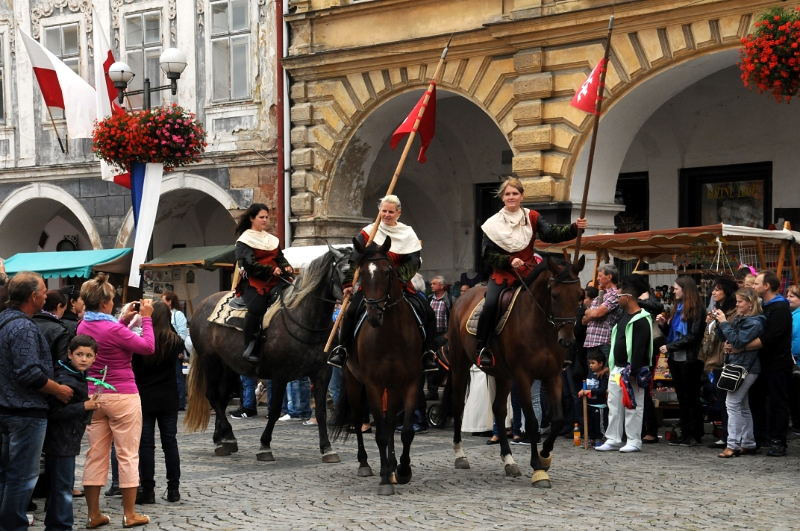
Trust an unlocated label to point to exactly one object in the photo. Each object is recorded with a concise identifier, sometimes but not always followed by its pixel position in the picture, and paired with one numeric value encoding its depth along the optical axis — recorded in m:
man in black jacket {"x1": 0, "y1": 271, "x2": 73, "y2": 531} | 6.89
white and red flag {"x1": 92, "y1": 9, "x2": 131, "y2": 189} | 20.11
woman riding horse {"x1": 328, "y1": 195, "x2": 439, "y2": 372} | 9.89
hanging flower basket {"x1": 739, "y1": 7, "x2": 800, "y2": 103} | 13.26
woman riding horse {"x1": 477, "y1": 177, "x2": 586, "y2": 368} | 9.93
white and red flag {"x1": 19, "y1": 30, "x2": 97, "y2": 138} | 19.94
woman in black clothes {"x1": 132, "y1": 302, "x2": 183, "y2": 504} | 8.60
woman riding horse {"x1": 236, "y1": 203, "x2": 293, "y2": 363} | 11.62
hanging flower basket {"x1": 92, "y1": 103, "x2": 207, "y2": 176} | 18.31
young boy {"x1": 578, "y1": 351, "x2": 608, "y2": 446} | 12.28
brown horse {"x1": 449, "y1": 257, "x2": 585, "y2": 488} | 9.38
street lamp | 17.31
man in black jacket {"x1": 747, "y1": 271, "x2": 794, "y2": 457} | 11.40
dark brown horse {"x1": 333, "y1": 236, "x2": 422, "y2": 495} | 9.31
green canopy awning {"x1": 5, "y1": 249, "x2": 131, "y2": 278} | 21.03
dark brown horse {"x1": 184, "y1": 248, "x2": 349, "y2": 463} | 11.38
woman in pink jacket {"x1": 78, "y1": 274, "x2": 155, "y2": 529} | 7.97
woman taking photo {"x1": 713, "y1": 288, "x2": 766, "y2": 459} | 11.34
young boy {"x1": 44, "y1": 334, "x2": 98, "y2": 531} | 7.30
